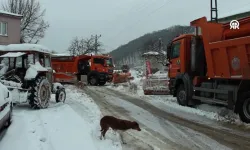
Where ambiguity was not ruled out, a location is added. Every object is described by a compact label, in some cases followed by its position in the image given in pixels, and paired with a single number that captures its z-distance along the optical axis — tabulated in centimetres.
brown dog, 689
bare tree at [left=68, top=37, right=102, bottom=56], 6781
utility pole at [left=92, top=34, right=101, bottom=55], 6559
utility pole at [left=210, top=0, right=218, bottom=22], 2662
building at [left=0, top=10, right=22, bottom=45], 3497
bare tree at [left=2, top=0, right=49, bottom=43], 4800
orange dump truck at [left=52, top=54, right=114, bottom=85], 2769
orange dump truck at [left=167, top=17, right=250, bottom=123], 957
